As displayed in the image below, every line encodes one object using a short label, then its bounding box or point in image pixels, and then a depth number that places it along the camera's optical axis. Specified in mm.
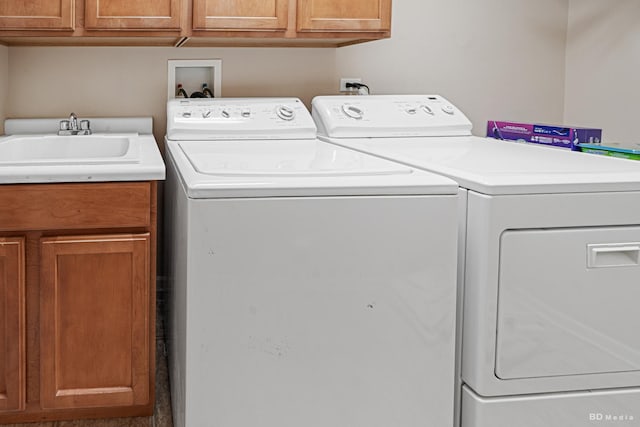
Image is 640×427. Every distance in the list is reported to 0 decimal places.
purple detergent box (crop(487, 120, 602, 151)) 2514
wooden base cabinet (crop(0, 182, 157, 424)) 1884
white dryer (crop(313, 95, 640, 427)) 1545
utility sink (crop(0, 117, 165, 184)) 1867
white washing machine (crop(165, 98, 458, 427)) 1472
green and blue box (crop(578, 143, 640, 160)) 2162
